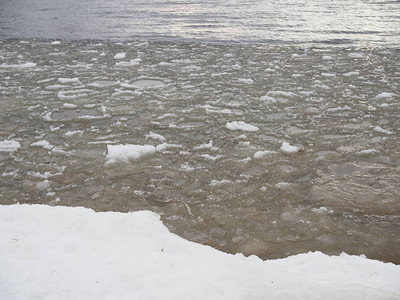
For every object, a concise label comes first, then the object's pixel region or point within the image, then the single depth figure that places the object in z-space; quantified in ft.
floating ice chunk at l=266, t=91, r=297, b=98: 20.89
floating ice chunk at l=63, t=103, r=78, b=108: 19.70
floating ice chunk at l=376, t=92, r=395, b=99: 20.33
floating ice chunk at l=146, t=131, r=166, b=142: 15.75
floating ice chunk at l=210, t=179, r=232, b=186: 12.51
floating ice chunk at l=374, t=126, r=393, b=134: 15.94
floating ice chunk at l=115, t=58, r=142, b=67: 28.63
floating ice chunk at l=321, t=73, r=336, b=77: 24.74
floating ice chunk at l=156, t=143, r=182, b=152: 14.90
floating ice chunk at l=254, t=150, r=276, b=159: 14.23
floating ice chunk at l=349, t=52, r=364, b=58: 30.25
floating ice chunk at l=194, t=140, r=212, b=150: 14.91
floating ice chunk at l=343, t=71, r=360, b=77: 24.70
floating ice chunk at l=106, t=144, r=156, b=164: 14.15
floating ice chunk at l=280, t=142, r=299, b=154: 14.44
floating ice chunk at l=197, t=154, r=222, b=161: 14.12
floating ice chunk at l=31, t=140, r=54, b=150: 15.14
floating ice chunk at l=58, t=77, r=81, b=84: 24.23
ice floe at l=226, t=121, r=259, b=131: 16.56
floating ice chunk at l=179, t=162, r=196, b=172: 13.38
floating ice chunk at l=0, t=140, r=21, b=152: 15.02
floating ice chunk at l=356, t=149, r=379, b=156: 14.19
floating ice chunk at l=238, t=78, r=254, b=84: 23.63
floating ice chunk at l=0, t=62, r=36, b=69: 28.40
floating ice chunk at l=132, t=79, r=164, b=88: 23.38
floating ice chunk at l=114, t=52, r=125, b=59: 31.36
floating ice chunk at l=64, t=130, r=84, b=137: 16.35
